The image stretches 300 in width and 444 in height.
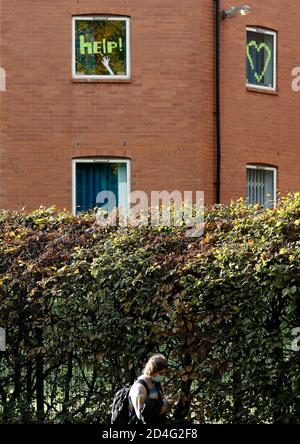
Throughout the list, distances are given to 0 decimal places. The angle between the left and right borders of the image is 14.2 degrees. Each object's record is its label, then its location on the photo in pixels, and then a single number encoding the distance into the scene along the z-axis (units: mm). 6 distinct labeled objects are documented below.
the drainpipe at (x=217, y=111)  26312
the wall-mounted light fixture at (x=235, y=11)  26062
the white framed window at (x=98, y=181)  26047
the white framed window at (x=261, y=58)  27484
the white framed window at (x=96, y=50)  26062
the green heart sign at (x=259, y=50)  27516
